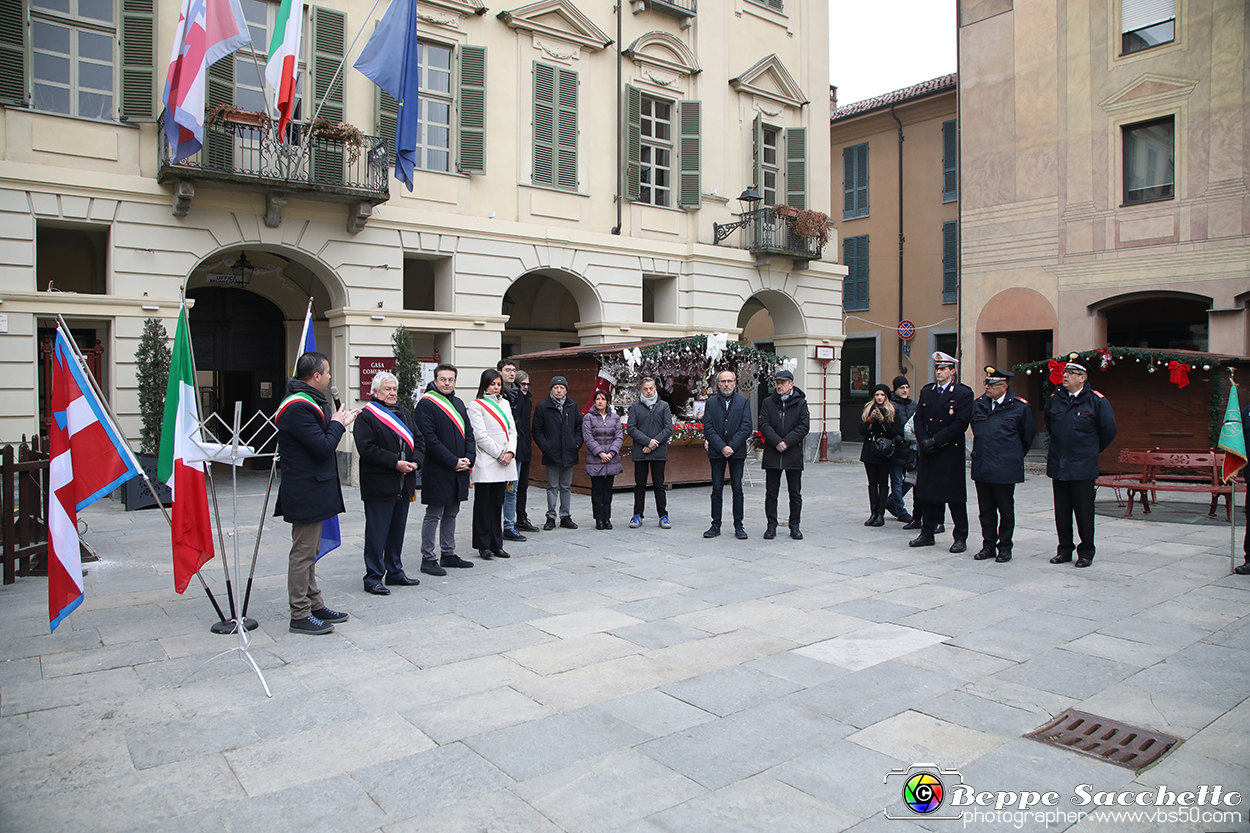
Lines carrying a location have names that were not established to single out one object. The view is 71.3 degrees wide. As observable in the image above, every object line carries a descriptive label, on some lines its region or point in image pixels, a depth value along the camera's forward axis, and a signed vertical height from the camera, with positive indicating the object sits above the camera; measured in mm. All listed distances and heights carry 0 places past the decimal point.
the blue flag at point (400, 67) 12781 +4964
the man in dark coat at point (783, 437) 9609 -397
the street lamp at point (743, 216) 18875 +4209
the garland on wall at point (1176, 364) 15281 +658
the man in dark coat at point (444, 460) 7617 -522
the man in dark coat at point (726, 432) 9820 -355
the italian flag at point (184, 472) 5031 -416
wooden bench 10625 -974
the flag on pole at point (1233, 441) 7766 -353
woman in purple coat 10305 -636
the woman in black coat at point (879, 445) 10547 -529
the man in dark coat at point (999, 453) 8383 -498
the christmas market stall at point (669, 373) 13523 +460
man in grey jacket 10438 -505
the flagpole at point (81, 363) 5071 +224
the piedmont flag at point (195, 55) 11461 +4613
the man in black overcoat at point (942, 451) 8844 -514
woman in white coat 8289 -594
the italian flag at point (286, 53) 11891 +4801
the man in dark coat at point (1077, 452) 8078 -471
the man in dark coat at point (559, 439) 10125 -444
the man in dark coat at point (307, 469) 5562 -448
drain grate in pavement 3805 -1550
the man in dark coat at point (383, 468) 6727 -530
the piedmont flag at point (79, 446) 4802 -262
